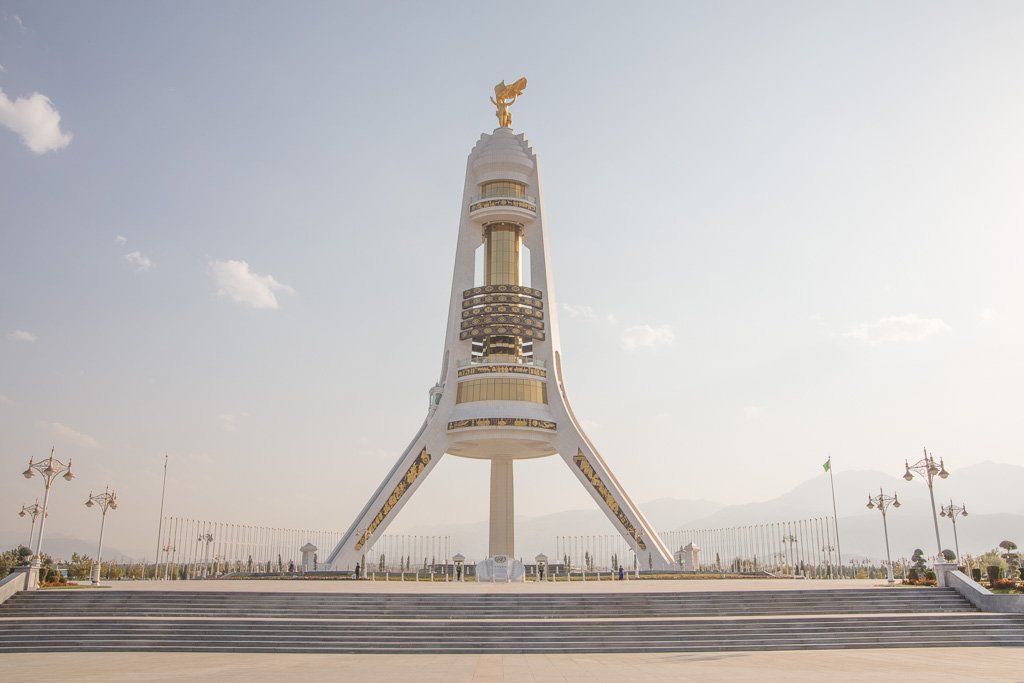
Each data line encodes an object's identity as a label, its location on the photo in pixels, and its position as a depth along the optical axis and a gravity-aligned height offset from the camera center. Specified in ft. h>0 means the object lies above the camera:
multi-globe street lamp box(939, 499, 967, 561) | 116.37 +4.40
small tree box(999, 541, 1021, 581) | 92.14 -2.40
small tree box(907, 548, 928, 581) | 92.12 -3.38
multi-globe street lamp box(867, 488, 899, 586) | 109.87 +5.65
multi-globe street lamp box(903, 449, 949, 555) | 89.97 +7.99
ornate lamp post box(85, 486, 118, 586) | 102.83 +5.51
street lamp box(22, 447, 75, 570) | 88.79 +8.18
